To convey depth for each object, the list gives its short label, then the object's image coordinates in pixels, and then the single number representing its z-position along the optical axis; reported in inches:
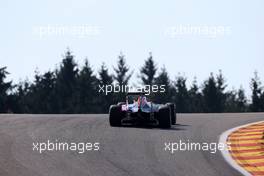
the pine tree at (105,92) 2810.0
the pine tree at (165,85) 3013.0
